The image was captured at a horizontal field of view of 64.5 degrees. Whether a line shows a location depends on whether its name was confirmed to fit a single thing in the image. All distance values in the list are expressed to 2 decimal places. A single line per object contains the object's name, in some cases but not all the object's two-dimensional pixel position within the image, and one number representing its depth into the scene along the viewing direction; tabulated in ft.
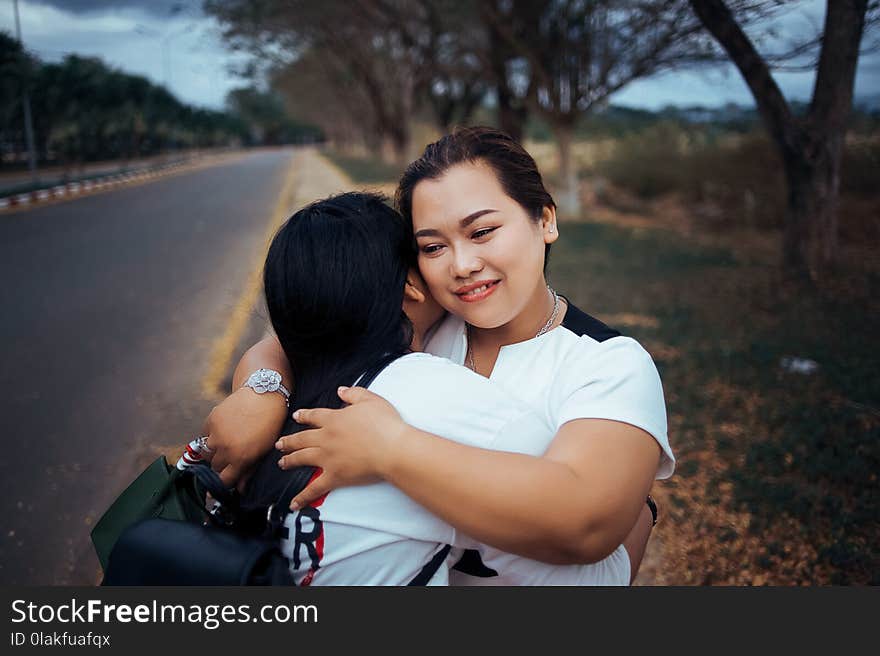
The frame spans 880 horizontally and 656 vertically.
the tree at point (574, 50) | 34.19
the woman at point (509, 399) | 3.82
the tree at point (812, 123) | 19.25
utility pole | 49.02
